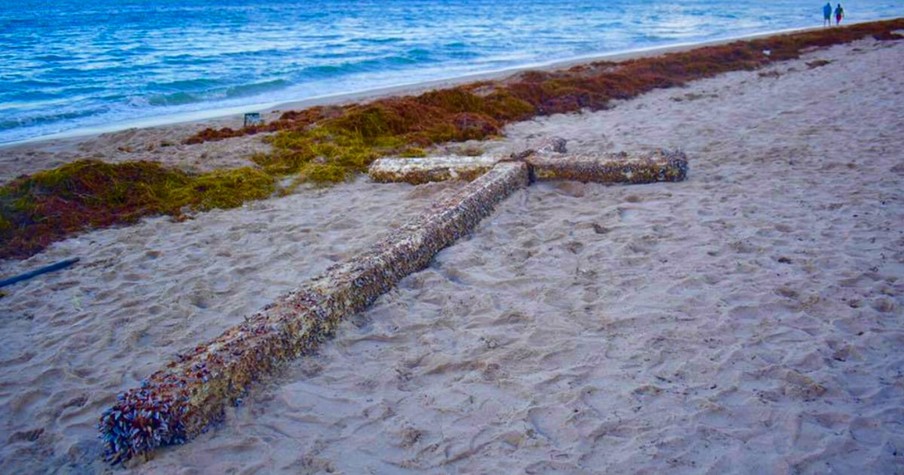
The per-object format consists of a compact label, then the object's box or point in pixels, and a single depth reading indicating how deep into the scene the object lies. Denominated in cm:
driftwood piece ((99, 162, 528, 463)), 267
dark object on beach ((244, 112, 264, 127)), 1023
